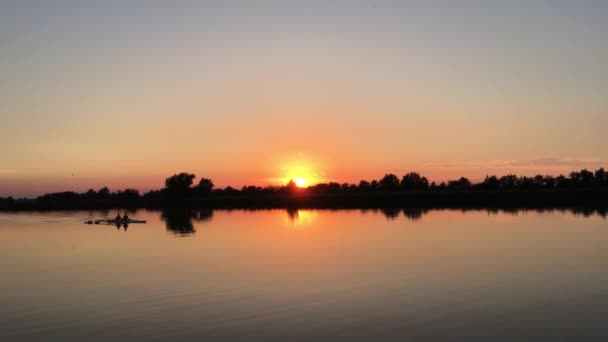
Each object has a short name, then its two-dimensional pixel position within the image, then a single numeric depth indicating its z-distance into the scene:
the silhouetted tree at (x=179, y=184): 175.38
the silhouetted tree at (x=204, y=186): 179.38
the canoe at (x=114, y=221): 66.19
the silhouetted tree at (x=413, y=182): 170.25
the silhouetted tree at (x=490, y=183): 149.25
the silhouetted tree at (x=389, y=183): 173.88
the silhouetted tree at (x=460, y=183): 169.07
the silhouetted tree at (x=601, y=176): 140.70
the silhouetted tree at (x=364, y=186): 179.19
